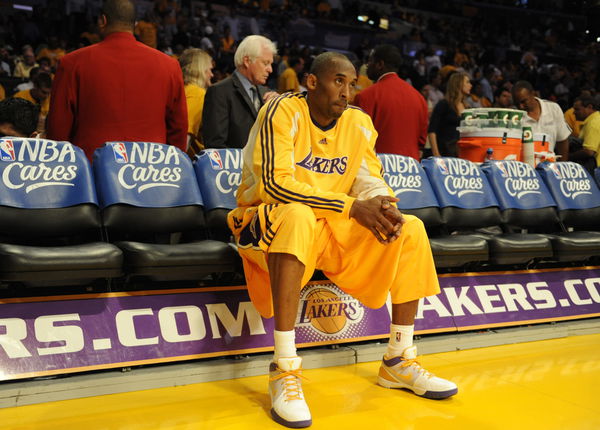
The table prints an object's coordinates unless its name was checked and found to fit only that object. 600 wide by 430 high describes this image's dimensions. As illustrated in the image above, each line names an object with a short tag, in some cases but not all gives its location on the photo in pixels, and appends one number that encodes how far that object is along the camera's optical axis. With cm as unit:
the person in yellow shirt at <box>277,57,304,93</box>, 808
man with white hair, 393
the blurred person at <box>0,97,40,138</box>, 336
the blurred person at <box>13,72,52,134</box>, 596
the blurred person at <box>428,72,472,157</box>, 570
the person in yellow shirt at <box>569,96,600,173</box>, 658
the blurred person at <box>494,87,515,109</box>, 719
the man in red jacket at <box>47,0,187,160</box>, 332
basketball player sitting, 247
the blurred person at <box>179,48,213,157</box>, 446
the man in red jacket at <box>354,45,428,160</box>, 471
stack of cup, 498
